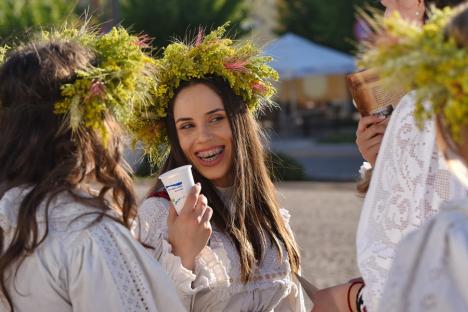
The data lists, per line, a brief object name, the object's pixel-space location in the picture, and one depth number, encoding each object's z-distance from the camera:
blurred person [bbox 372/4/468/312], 1.76
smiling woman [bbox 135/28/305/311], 3.13
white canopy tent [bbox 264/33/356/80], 21.62
